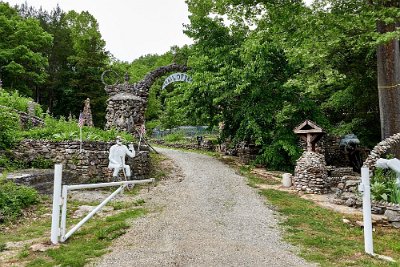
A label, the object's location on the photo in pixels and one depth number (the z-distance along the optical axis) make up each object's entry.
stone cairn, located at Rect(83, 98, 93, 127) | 15.63
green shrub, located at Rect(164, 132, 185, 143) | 23.16
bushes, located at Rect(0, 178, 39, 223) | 6.18
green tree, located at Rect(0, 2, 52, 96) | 24.80
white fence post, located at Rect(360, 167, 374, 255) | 4.70
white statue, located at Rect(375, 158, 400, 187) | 6.97
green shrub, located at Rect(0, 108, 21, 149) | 9.70
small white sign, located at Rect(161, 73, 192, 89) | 16.34
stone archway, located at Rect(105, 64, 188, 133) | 14.89
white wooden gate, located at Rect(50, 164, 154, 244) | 4.73
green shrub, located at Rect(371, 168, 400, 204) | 6.89
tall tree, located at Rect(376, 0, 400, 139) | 8.81
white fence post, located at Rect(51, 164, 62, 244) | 4.72
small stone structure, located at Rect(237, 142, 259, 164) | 14.93
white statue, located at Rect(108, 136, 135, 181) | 9.23
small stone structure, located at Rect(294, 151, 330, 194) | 9.80
